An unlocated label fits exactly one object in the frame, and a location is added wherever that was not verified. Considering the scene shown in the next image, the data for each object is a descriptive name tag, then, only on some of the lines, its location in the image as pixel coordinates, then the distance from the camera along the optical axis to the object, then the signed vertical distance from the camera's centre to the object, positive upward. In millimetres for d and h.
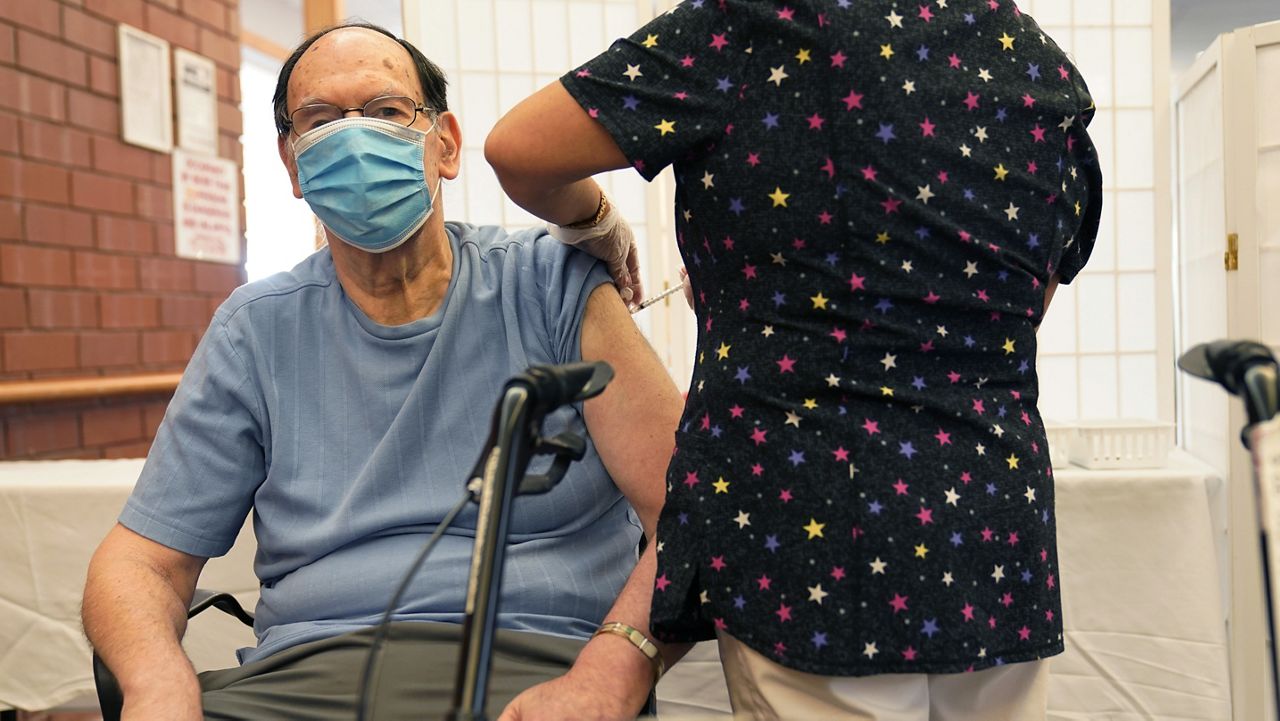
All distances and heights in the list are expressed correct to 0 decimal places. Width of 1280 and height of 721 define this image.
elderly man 1249 -133
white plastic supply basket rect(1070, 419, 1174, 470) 1788 -217
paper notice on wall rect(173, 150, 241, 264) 3486 +463
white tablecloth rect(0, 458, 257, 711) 1983 -456
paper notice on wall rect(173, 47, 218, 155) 3480 +825
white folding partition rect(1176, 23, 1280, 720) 1856 +153
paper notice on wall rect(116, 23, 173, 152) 3215 +804
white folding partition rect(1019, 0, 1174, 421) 2287 +234
